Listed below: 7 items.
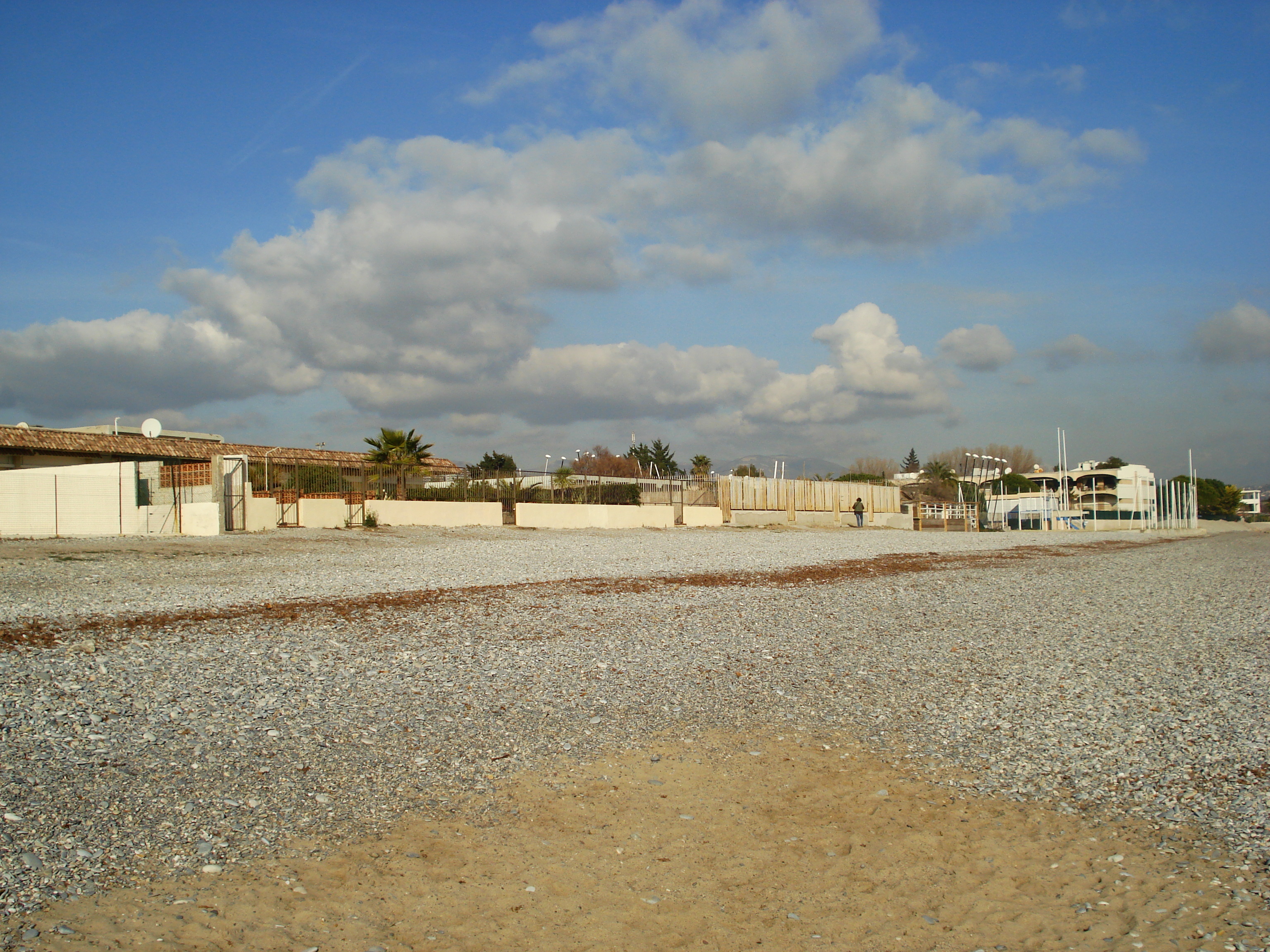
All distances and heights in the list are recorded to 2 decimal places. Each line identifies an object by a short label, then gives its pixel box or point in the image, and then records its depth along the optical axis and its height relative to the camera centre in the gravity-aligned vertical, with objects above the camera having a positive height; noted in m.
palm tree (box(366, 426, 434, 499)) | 37.78 +2.89
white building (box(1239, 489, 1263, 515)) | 149.14 -3.26
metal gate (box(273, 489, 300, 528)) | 26.48 +0.20
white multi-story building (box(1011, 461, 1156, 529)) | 65.31 -0.62
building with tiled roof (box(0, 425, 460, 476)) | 35.47 +3.43
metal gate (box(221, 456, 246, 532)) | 24.59 +0.68
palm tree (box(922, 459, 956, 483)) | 88.88 +2.16
